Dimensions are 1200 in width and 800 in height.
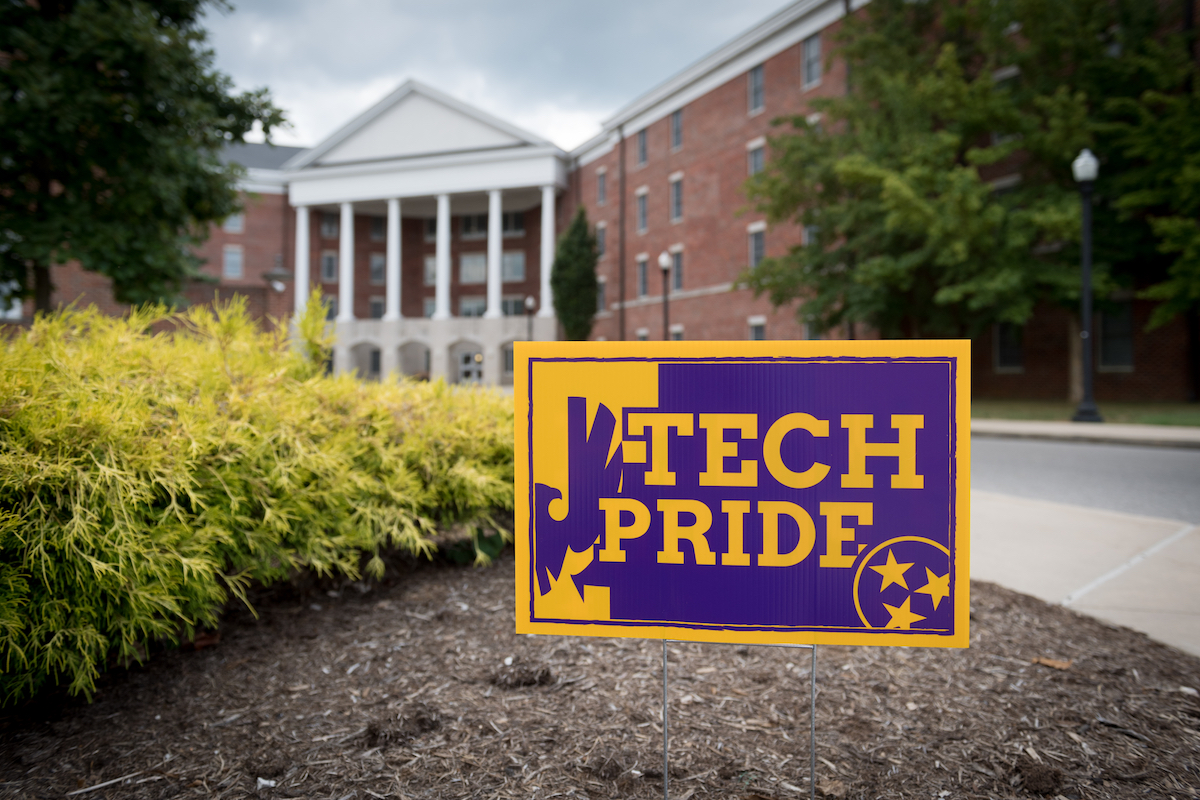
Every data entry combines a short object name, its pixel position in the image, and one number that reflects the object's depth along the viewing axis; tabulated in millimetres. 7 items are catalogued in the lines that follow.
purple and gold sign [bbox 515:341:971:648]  1616
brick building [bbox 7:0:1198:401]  21484
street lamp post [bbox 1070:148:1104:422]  13859
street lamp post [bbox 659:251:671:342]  20211
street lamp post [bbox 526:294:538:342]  33944
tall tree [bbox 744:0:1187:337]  17125
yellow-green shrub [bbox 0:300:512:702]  2035
